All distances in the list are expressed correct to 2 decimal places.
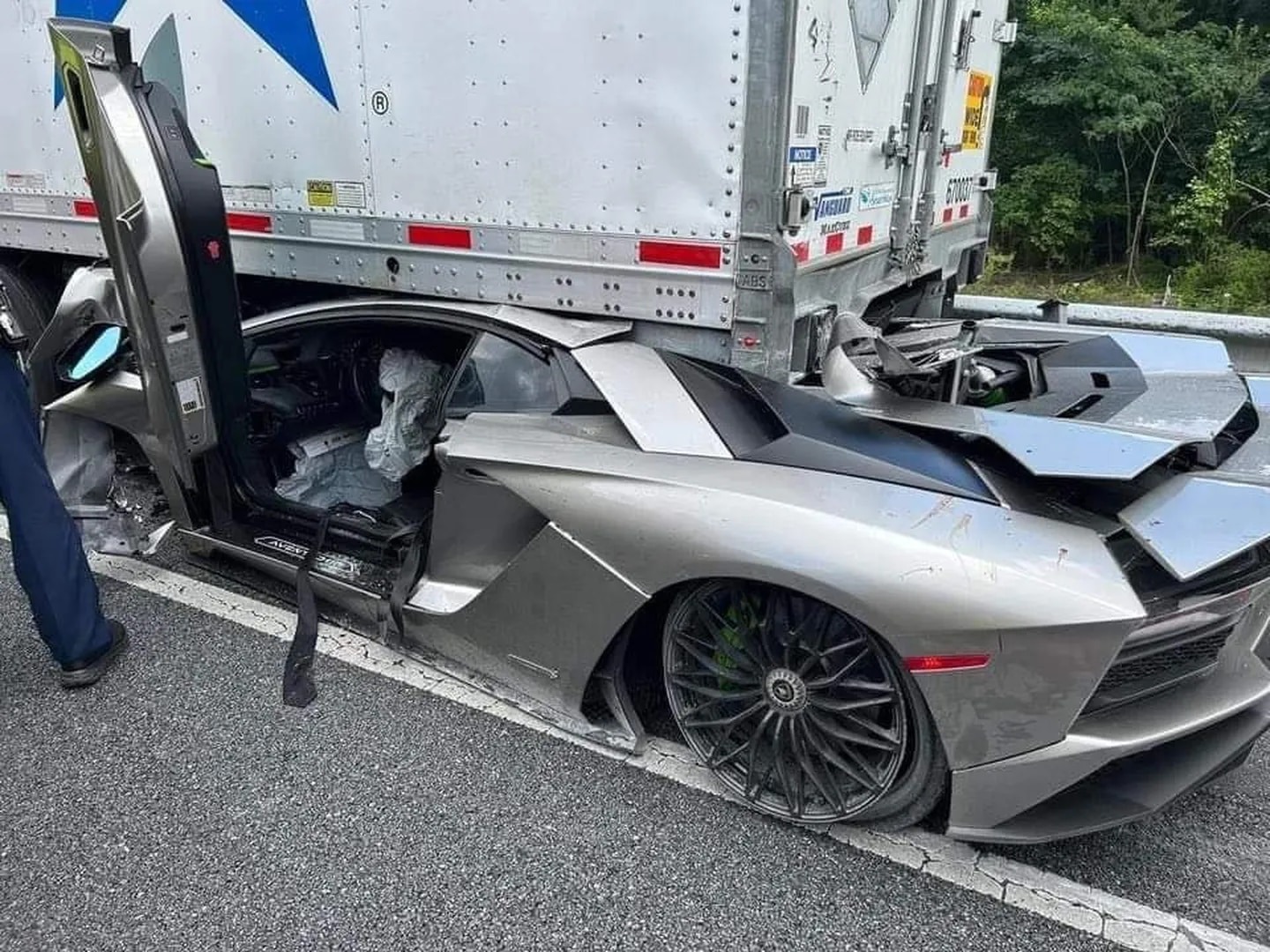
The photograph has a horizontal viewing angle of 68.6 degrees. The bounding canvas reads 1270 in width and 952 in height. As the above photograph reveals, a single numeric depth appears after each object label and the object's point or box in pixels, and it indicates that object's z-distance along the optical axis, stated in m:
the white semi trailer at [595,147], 2.74
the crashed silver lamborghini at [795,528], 2.03
